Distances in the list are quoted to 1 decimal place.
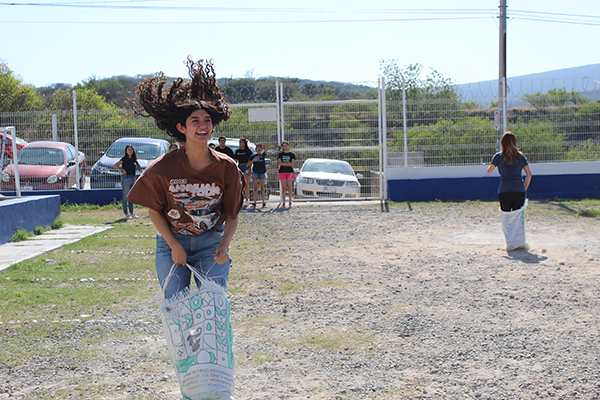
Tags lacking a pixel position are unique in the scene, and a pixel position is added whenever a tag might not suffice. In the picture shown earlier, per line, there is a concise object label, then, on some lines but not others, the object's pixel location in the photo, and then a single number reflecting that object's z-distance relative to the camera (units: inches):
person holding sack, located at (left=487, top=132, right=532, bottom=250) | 325.4
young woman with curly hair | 128.6
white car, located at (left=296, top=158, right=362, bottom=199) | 618.2
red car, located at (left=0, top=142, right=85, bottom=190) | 578.6
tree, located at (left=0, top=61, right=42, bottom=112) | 1168.8
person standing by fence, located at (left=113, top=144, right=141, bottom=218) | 500.4
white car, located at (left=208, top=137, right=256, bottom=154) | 618.8
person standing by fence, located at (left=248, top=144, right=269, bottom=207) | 578.9
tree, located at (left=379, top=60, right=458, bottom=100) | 682.2
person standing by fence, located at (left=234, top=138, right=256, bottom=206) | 585.0
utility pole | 729.6
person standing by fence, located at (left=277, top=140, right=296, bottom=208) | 576.7
